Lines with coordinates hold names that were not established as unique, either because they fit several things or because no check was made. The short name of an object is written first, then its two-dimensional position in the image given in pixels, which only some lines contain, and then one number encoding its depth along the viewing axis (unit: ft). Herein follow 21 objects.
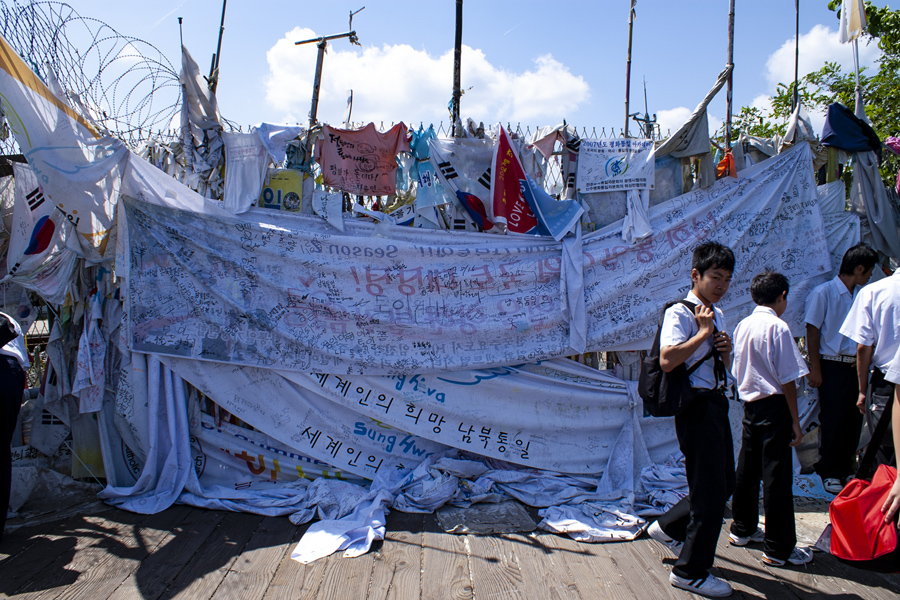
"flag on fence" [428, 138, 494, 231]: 14.43
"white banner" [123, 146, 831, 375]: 13.55
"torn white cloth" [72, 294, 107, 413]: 13.23
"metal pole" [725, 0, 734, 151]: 15.07
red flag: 14.38
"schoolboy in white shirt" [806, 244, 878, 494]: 13.38
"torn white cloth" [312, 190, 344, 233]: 13.96
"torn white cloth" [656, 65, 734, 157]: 14.53
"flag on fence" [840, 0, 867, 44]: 16.17
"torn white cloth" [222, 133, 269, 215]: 13.84
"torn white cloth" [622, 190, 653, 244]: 14.30
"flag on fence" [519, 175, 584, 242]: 14.32
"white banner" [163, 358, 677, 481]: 13.71
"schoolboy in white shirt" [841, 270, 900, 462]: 8.17
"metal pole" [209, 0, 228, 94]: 14.11
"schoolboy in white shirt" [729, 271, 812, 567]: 9.92
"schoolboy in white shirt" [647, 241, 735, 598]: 8.87
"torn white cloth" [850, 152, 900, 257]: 15.60
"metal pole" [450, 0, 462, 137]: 21.78
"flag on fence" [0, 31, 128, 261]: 11.87
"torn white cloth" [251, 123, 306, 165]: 13.92
